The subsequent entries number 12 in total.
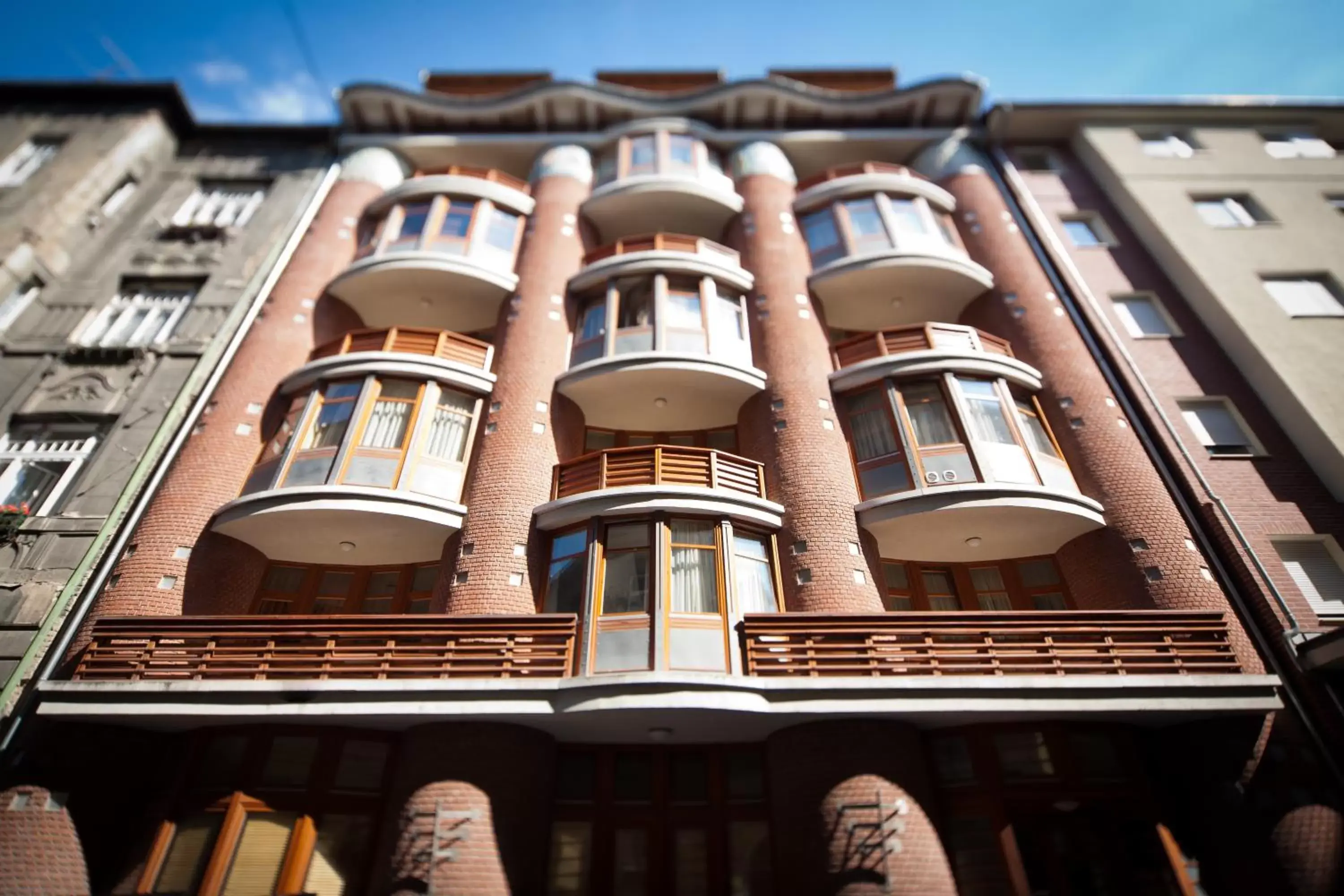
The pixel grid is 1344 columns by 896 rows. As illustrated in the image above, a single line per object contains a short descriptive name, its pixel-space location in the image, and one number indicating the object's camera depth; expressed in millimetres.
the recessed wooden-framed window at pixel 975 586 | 13883
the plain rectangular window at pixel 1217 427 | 14734
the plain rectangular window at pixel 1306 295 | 16844
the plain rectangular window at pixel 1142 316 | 17125
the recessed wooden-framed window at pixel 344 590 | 13891
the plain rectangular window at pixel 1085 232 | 19641
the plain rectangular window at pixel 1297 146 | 22062
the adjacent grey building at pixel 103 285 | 13672
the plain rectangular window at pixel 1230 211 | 19438
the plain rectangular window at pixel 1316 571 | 12537
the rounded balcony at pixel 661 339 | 15141
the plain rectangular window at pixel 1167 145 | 21766
